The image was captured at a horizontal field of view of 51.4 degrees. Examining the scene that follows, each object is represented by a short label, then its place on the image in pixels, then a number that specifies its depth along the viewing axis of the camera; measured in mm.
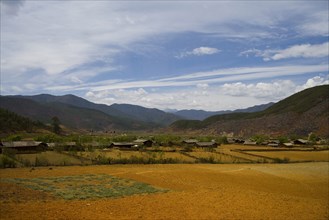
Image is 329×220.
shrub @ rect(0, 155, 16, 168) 26047
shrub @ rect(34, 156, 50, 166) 27748
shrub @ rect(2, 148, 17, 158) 30469
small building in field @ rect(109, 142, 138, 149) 48188
